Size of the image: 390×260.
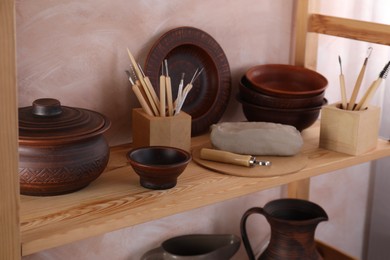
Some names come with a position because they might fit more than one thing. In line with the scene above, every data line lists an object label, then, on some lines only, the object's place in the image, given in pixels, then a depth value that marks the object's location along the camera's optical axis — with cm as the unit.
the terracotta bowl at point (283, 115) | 216
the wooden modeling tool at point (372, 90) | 210
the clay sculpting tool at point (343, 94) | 213
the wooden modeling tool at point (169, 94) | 197
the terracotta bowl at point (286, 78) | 227
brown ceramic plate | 209
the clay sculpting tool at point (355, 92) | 213
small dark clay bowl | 180
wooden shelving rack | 154
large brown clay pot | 172
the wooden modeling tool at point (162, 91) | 196
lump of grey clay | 202
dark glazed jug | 216
